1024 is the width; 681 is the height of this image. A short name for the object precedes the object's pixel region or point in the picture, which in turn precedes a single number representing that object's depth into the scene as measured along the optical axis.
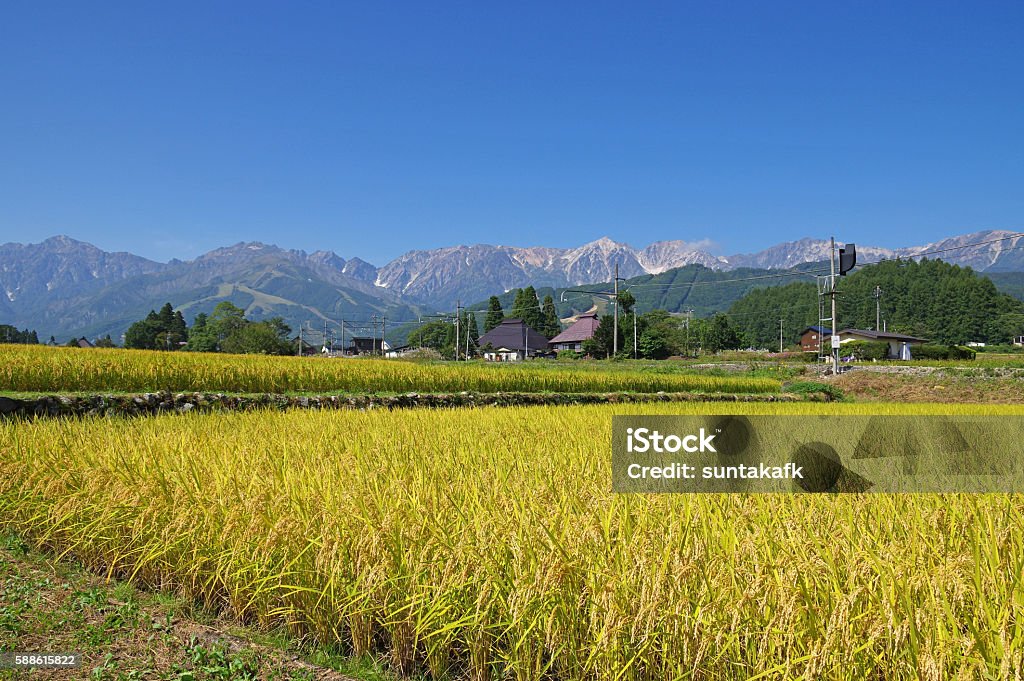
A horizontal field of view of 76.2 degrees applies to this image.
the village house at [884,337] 70.44
